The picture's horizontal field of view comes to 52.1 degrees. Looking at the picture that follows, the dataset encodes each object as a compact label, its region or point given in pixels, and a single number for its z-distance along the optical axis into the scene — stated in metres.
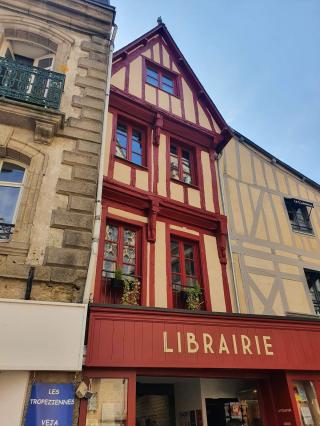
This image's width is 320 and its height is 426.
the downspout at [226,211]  6.56
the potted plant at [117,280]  5.43
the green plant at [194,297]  5.94
